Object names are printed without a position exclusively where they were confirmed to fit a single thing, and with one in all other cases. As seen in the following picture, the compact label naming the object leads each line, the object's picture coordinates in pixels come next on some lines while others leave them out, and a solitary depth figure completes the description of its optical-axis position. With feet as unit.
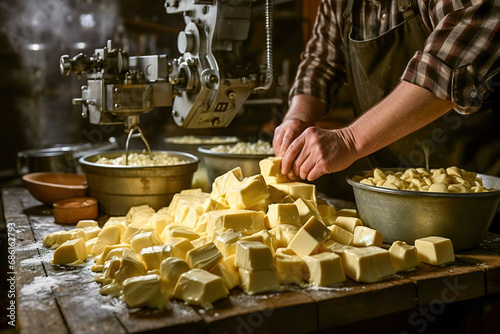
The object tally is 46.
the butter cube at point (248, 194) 5.56
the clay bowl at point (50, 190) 7.64
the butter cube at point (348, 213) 6.35
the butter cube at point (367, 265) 4.49
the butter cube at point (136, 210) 6.72
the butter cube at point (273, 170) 6.29
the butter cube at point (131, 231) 5.56
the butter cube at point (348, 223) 5.64
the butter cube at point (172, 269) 4.40
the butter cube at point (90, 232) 5.80
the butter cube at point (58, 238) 5.66
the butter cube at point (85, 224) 6.36
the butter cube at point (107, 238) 5.43
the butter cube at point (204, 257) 4.54
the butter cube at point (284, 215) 5.42
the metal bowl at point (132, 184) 7.02
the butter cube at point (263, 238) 4.90
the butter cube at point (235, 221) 5.26
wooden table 3.81
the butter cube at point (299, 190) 6.16
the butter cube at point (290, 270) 4.55
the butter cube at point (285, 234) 5.12
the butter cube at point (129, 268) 4.45
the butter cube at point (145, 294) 4.01
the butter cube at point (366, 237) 5.21
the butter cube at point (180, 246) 4.88
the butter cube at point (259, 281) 4.30
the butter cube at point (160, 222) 5.91
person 5.37
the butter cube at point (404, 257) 4.73
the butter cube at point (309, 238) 4.80
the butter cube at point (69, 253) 5.07
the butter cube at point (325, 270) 4.43
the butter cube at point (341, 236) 5.33
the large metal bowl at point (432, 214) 4.99
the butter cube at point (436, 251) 4.85
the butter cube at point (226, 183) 6.05
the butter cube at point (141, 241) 5.17
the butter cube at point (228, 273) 4.39
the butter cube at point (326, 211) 6.28
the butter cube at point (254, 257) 4.36
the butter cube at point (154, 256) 4.71
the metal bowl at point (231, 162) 7.41
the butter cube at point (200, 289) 4.04
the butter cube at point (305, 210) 5.61
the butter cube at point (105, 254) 5.01
